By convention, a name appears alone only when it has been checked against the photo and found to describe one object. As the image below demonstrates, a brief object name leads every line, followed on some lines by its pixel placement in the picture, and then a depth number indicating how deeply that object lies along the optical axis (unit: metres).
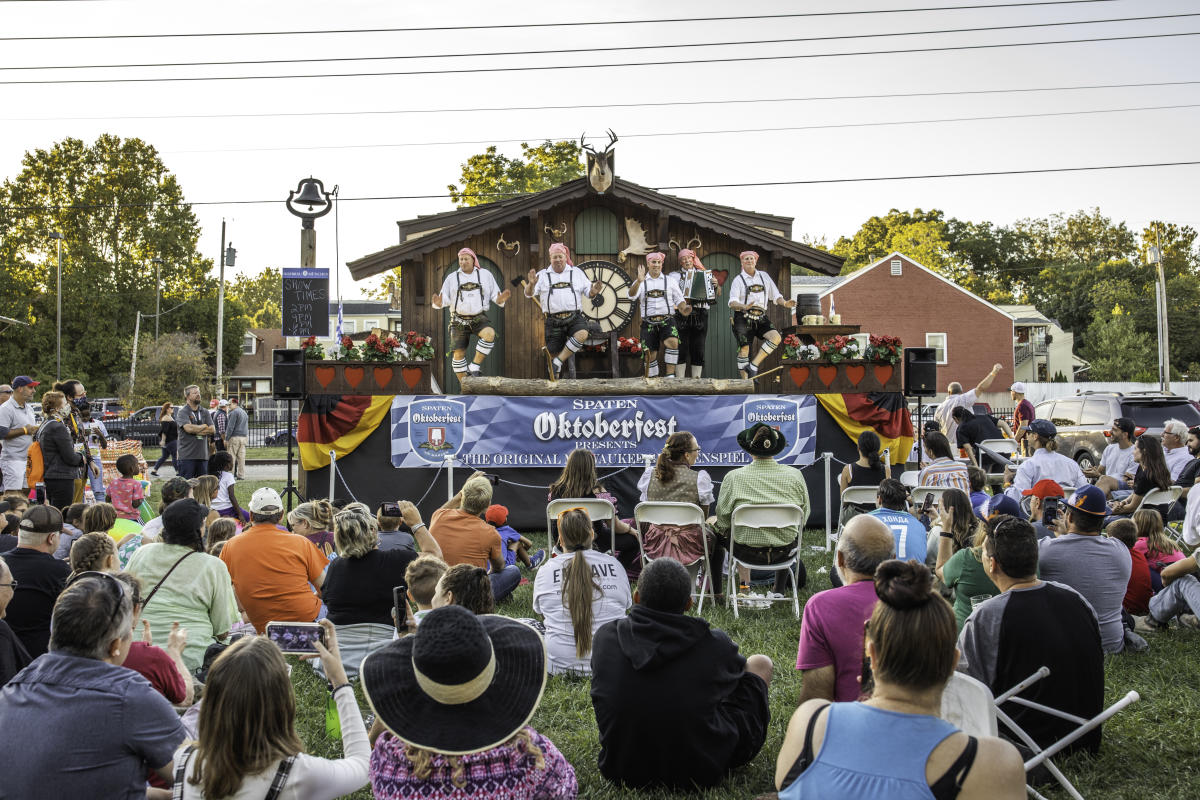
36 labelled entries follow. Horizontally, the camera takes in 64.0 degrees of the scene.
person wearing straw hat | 2.72
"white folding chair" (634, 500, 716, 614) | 7.50
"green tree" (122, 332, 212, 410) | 38.69
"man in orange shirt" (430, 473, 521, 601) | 7.00
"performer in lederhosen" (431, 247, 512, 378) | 13.50
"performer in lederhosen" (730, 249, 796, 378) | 13.92
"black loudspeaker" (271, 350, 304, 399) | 11.88
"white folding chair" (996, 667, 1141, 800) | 3.61
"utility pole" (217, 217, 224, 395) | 35.38
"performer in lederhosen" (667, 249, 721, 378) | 13.88
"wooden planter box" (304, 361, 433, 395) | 12.34
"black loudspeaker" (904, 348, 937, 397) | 12.09
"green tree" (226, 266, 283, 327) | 78.94
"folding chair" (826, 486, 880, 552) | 8.23
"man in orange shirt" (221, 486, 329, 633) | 5.75
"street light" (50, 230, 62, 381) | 36.56
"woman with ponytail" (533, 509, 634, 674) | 5.48
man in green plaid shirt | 7.52
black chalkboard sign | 12.07
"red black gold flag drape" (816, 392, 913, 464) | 12.66
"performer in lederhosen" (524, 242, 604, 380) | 13.46
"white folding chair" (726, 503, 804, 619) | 7.38
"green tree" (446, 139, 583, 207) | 34.44
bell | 12.94
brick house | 41.62
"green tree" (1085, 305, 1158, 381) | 44.84
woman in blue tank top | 2.27
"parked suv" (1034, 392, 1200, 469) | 17.28
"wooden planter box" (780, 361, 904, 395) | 12.79
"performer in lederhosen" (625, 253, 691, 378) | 13.67
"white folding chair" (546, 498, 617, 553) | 7.66
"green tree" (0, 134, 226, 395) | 43.03
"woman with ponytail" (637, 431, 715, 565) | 7.75
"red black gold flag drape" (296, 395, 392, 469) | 12.25
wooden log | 12.51
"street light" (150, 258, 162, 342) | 43.17
